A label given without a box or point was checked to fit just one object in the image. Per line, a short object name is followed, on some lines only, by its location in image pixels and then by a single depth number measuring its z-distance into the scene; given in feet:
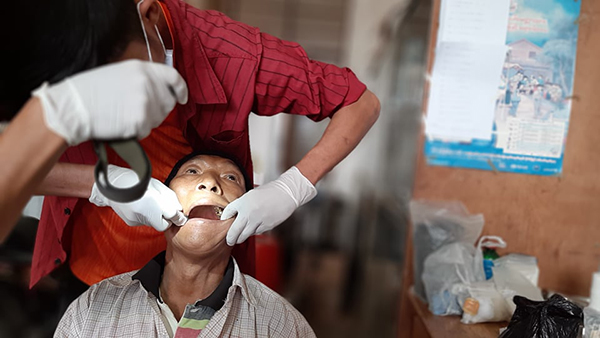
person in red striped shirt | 4.07
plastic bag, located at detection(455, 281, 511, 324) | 5.45
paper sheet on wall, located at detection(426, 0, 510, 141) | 5.93
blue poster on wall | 5.88
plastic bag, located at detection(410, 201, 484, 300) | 6.28
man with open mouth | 4.09
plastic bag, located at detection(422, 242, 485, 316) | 5.78
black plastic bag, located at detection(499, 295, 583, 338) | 4.34
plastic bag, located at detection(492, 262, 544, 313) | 5.60
